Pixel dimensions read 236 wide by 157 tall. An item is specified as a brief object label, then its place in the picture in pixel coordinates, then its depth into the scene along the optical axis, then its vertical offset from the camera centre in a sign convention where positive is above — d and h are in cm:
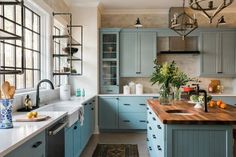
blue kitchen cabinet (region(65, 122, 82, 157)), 221 -84
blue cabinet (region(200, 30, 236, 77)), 425 +55
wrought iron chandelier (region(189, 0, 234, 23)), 171 +69
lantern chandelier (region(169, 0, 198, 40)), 253 +77
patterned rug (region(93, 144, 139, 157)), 305 -128
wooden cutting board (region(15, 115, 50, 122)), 172 -40
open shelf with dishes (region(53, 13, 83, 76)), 342 +46
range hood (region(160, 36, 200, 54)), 427 +74
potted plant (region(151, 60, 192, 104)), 275 -3
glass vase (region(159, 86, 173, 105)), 279 -28
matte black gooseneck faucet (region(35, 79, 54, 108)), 241 -28
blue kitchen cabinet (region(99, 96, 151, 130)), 412 -79
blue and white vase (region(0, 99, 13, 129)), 147 -29
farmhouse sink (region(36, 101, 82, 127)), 225 -44
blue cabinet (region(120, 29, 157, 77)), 427 +60
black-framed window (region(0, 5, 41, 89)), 216 +40
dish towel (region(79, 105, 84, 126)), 265 -55
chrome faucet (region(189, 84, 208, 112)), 218 -28
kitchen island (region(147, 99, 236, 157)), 178 -58
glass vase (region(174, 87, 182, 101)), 324 -33
